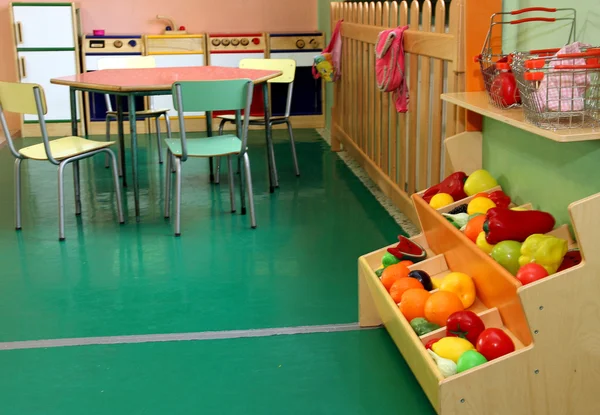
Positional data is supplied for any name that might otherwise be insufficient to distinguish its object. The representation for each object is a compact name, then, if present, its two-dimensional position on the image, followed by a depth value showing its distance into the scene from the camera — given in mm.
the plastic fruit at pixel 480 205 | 2508
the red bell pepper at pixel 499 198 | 2514
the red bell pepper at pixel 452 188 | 2734
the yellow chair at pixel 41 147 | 3775
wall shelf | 1845
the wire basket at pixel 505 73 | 2242
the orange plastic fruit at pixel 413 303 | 2289
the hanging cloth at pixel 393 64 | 3857
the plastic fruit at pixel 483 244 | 2248
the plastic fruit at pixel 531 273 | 1936
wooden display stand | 1825
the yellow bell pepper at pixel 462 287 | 2293
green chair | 3801
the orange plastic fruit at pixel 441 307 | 2223
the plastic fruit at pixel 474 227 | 2330
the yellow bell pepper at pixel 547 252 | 1993
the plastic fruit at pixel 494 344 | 1958
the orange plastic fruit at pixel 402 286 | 2371
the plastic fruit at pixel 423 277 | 2428
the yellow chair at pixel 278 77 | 5023
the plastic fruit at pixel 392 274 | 2463
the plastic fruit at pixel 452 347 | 2012
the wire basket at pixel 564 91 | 1920
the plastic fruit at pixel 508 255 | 2104
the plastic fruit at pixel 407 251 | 2613
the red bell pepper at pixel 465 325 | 2070
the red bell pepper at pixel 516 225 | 2164
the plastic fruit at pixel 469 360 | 1936
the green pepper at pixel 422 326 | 2207
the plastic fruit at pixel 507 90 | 2246
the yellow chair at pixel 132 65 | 5453
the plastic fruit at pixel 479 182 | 2684
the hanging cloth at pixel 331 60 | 5719
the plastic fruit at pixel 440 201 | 2689
